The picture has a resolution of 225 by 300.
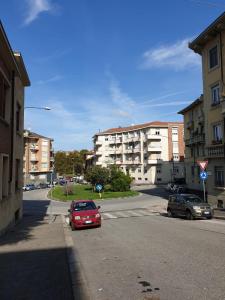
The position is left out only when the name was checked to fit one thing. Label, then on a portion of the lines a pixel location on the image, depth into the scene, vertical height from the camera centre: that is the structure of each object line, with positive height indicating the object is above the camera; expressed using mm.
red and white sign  15605 +242
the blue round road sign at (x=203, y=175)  15585 -432
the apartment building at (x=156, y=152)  56368 +4227
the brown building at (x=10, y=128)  10564 +2162
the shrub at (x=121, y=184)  39308 -2566
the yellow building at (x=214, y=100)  18436 +5636
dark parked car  14465 -2505
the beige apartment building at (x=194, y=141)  31564 +3952
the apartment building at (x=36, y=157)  71816 +3725
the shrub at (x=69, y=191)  36627 -3511
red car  12952 -2653
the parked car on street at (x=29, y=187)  54300 -4295
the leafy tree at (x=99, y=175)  39583 -1036
